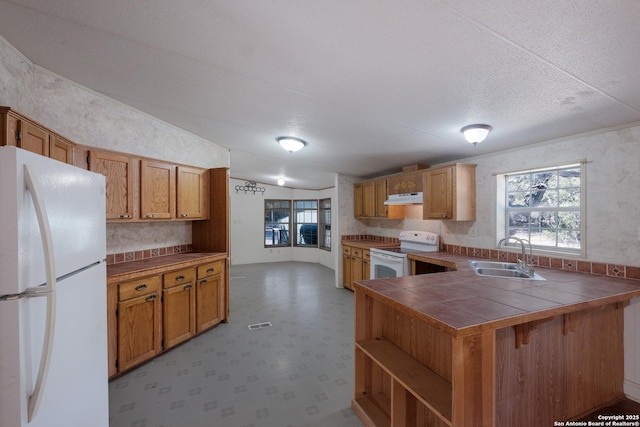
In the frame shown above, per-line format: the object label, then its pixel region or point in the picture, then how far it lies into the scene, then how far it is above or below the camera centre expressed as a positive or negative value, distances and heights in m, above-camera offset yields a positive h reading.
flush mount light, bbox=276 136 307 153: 3.31 +0.90
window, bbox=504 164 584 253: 2.75 +0.07
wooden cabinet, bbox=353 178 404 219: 4.77 +0.24
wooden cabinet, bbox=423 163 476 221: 3.52 +0.28
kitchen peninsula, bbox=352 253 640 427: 1.30 -0.88
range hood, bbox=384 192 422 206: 4.01 +0.24
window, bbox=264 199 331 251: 8.27 -0.28
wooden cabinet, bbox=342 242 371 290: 4.68 -0.94
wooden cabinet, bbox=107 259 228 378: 2.39 -1.02
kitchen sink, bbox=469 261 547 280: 2.59 -0.59
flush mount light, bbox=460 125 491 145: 2.49 +0.77
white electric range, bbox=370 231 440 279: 3.88 -0.60
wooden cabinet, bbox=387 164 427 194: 4.11 +0.55
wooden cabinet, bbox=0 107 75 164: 1.51 +0.52
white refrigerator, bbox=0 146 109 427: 0.92 -0.32
